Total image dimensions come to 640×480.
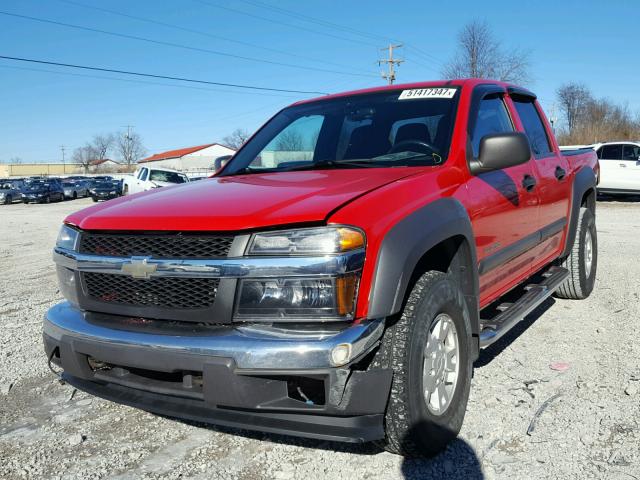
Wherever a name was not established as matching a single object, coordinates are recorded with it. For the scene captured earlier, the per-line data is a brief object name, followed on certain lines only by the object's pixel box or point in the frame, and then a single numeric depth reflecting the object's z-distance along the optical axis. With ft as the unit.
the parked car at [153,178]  78.95
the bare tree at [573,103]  189.05
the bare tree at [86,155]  430.61
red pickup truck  7.51
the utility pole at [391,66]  137.84
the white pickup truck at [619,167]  56.29
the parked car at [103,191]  115.75
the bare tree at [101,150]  424.91
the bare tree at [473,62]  118.94
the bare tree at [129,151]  352.69
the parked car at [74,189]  135.95
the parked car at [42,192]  122.21
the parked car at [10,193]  122.21
